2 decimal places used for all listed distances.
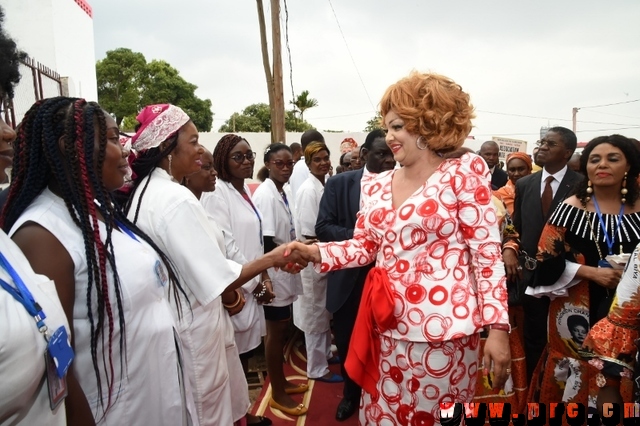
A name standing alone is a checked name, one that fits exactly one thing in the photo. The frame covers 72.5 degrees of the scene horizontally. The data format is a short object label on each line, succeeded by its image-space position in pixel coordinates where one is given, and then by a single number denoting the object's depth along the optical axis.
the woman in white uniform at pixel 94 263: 1.37
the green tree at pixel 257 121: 31.12
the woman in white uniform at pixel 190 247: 1.89
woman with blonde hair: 1.86
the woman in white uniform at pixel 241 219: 3.09
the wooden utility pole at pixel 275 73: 8.66
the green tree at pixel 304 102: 35.64
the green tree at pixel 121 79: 32.50
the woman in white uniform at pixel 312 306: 4.07
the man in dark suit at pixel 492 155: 6.69
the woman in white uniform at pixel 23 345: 0.95
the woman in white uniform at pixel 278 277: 3.60
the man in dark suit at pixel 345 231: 3.29
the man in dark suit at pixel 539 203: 3.34
